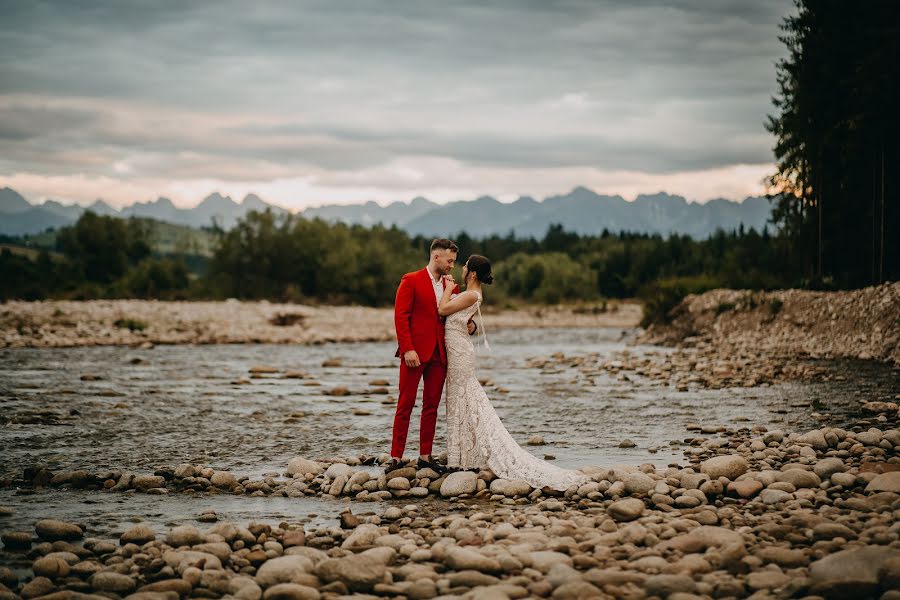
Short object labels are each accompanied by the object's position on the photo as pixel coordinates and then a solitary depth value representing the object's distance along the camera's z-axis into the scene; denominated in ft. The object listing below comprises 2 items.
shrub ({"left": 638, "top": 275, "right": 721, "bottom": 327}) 146.41
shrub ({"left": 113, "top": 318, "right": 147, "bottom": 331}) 143.13
